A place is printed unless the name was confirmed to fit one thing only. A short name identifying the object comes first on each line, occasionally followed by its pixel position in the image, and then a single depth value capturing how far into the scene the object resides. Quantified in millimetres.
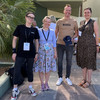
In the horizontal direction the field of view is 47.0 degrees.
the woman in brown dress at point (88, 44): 2579
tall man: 2707
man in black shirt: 2238
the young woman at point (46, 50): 2417
